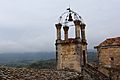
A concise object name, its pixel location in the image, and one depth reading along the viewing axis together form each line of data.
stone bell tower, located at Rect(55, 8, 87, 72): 21.86
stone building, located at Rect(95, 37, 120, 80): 23.82
